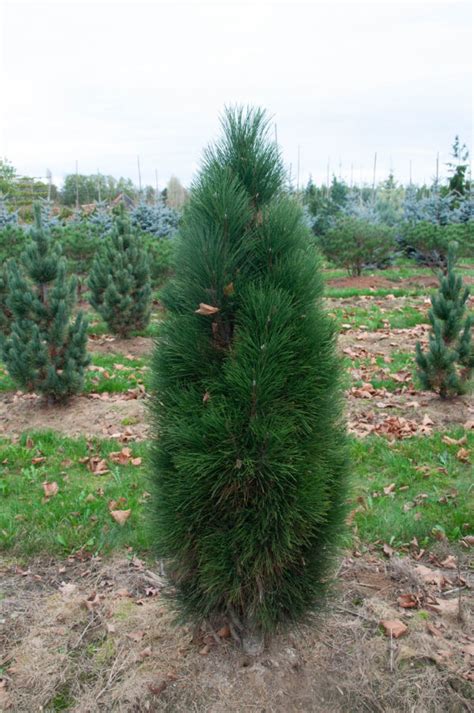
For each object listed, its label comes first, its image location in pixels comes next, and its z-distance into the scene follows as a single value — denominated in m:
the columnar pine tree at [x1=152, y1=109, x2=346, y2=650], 2.39
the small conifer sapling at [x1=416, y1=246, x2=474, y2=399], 6.20
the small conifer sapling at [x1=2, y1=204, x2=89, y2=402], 6.41
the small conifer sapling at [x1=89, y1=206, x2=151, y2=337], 9.78
